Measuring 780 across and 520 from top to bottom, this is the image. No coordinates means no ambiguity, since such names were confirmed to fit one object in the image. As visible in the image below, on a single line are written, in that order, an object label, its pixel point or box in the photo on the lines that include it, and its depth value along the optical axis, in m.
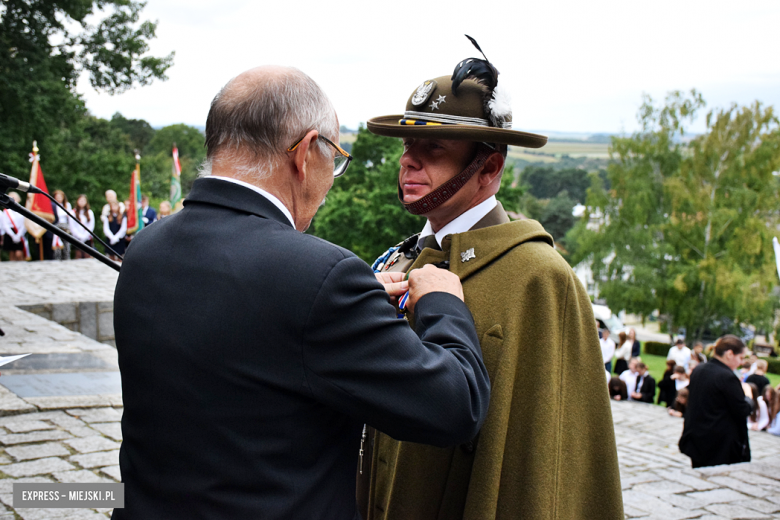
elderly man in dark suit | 1.33
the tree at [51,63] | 19.34
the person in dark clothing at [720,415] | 7.08
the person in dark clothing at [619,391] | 13.15
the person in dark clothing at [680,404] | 11.05
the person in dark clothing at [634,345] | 16.85
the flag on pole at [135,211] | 14.67
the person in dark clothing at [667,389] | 12.80
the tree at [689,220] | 27.94
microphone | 2.25
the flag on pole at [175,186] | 17.67
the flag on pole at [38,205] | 12.71
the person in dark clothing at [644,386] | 13.28
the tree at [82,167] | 23.25
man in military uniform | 1.82
